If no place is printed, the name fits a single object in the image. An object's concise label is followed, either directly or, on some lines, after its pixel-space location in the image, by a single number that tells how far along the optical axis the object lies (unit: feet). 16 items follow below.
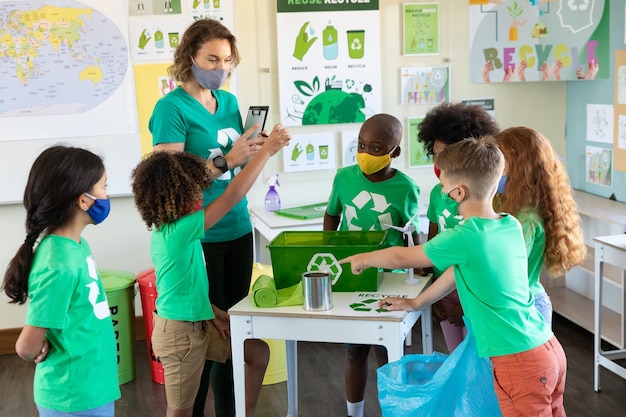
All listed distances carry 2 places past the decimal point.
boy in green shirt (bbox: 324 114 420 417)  9.34
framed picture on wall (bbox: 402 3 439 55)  14.55
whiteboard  13.48
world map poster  13.20
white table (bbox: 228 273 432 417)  7.80
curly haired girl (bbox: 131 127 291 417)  7.97
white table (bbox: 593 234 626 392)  10.84
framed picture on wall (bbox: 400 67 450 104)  14.76
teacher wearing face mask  9.07
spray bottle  14.07
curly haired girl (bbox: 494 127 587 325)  7.89
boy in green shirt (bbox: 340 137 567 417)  7.04
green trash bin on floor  12.62
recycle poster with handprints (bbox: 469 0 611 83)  13.89
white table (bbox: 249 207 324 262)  12.69
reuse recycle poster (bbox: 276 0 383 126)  14.11
